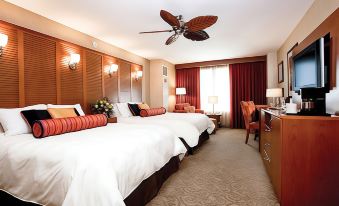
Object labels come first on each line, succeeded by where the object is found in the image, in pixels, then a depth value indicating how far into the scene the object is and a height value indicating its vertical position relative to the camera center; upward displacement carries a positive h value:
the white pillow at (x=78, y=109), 3.12 -0.12
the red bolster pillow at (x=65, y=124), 1.93 -0.26
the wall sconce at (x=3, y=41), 2.51 +0.83
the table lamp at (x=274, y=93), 4.70 +0.17
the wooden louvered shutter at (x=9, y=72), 2.60 +0.42
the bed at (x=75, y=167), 1.29 -0.51
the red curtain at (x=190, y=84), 7.38 +0.67
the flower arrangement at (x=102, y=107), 3.88 -0.12
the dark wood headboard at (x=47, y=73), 2.69 +0.51
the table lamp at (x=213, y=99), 6.70 +0.02
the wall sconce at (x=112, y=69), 4.60 +0.79
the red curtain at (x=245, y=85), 6.43 +0.50
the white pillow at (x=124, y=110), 4.36 -0.21
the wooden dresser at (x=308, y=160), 1.64 -0.54
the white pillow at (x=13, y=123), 2.15 -0.24
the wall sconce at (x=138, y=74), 5.70 +0.80
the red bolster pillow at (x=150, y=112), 4.28 -0.26
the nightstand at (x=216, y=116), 6.42 -0.54
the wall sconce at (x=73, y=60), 3.57 +0.78
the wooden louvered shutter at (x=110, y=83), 4.50 +0.45
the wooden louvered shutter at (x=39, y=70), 2.92 +0.52
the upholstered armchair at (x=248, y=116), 4.37 -0.39
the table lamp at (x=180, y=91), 7.18 +0.37
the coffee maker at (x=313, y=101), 1.80 -0.02
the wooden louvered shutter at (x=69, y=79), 3.44 +0.43
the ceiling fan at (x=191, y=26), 2.57 +1.10
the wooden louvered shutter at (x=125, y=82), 5.02 +0.51
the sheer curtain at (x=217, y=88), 7.01 +0.46
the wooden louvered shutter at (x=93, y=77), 3.99 +0.52
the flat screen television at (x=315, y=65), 1.95 +0.39
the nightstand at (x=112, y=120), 3.68 -0.36
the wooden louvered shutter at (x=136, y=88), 5.57 +0.39
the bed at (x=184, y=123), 3.37 -0.44
